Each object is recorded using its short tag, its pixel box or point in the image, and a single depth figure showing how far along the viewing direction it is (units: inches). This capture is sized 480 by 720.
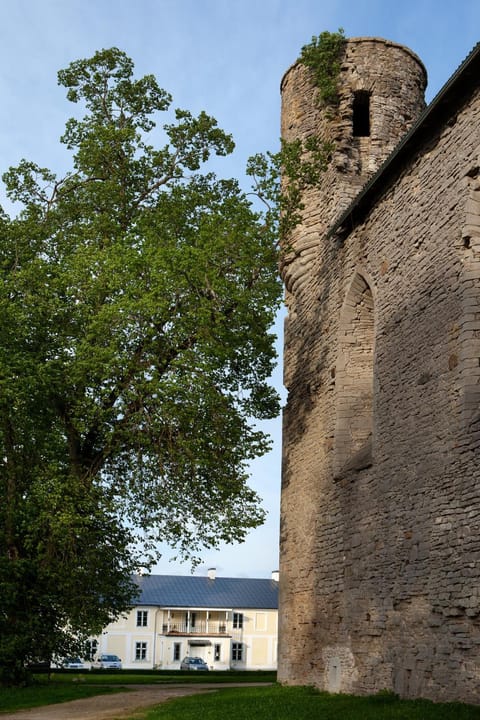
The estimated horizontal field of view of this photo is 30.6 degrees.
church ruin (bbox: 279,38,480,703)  438.3
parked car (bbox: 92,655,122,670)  1897.1
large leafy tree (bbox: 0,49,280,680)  675.4
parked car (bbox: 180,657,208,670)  1903.9
